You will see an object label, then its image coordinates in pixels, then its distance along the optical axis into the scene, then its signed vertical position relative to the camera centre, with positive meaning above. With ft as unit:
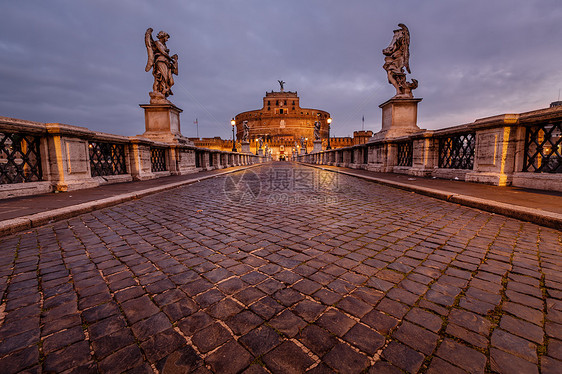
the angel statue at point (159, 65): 42.47 +17.43
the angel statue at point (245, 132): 127.92 +15.06
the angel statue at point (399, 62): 40.91 +16.70
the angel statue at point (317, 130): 111.20 +13.97
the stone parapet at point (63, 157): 18.84 +0.60
